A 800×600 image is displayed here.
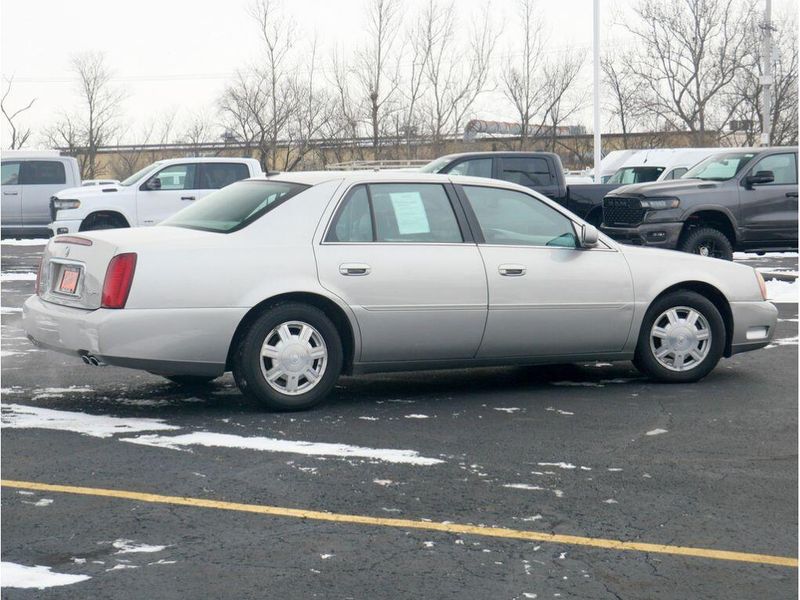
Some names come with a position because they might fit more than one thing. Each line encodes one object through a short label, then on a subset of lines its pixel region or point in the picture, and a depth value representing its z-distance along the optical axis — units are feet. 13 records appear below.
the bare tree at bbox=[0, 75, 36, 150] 178.60
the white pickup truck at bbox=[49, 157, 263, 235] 64.28
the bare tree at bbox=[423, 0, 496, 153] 144.56
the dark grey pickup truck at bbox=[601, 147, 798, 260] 52.21
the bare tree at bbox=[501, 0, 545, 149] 149.03
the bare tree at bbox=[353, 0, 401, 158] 139.52
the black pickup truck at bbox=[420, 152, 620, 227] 61.82
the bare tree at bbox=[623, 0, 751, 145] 156.04
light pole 112.16
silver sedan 23.72
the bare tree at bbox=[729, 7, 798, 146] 150.20
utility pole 126.00
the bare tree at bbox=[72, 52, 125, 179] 178.60
